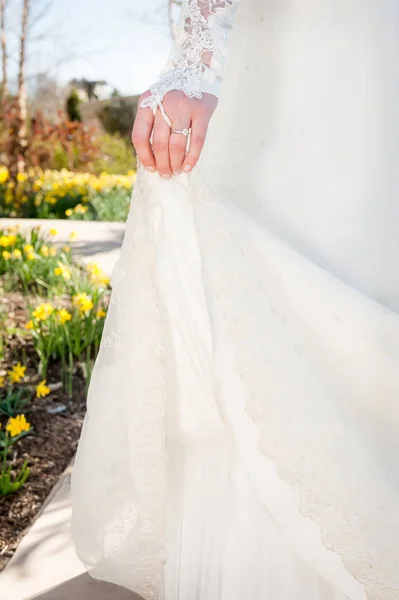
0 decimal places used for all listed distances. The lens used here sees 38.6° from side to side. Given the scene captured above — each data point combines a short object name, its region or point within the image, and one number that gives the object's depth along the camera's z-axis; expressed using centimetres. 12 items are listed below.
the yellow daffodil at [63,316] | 236
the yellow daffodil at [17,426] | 176
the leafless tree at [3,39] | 906
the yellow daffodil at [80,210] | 578
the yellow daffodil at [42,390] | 199
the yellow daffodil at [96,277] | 288
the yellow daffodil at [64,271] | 271
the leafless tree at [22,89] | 724
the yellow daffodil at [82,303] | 246
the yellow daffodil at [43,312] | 238
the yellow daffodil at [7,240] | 301
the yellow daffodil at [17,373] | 211
